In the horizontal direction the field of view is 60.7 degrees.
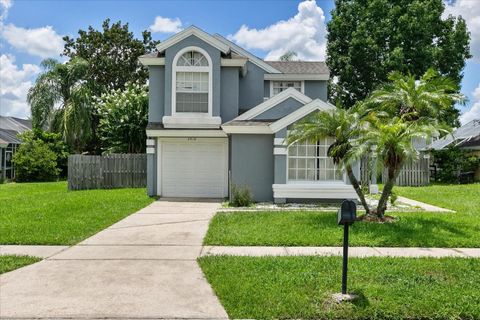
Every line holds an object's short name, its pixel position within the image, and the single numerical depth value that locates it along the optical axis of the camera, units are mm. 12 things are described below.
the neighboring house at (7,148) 29344
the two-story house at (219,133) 14391
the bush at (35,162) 27000
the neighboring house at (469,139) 25556
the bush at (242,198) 13883
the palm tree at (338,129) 10844
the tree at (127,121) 23125
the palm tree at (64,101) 29578
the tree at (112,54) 35219
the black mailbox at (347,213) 5109
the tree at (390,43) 27734
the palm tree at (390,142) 9805
